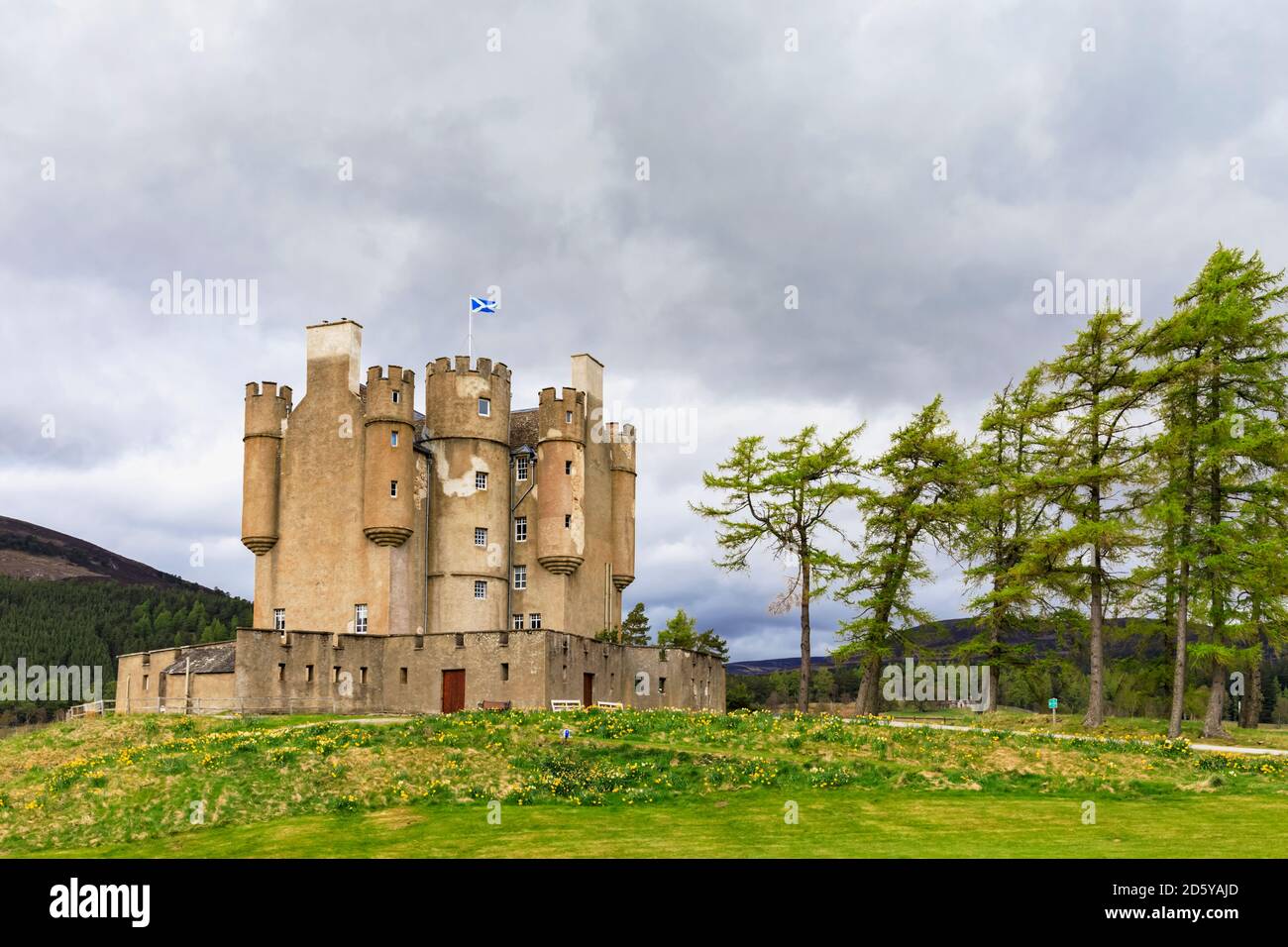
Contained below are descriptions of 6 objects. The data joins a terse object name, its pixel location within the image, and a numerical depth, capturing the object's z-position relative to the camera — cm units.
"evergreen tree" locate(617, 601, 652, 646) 9240
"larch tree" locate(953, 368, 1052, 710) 4994
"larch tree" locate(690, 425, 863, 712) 5659
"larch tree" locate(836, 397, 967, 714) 5644
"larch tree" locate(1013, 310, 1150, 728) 4525
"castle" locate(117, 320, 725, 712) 5803
